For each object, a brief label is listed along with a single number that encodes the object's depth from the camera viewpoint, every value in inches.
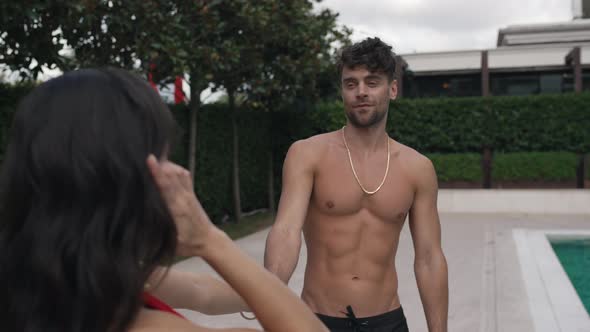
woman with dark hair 41.6
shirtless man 112.0
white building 916.0
